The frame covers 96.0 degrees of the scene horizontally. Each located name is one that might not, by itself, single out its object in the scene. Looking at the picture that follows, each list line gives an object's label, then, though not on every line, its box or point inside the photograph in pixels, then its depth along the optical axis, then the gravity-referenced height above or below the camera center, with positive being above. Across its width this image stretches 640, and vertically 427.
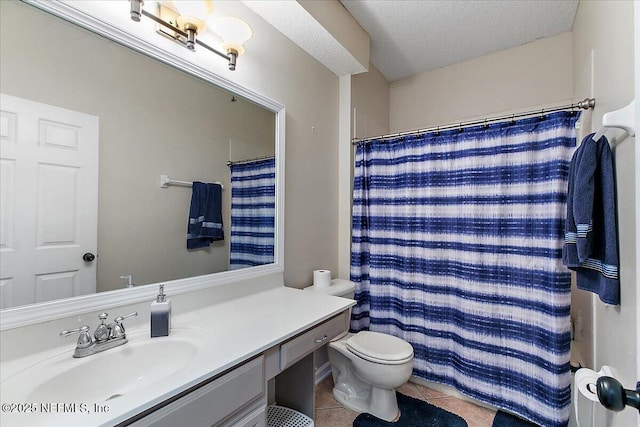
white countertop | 0.64 -0.43
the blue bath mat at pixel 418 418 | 1.68 -1.21
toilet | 1.64 -0.90
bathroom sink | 0.77 -0.46
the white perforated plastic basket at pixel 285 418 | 1.49 -1.07
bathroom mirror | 0.93 +0.40
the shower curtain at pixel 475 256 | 1.59 -0.26
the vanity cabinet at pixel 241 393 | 0.76 -0.53
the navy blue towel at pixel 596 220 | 0.93 -0.01
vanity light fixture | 1.18 +0.86
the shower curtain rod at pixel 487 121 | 1.49 +0.61
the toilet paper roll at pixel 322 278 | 1.97 -0.42
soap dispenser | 1.04 -0.37
